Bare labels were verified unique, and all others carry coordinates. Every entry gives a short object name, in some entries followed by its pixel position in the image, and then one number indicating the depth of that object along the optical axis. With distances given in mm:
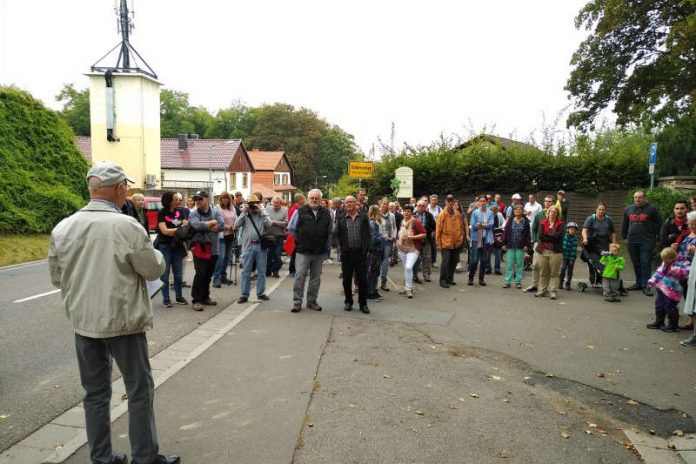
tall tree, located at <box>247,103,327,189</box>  80062
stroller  11711
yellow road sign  19891
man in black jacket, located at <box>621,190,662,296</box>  11805
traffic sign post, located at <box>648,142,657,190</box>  14367
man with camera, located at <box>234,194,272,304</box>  9969
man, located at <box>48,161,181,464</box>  3520
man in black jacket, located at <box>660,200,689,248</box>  10367
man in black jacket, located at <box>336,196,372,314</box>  9375
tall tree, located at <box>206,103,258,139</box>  92875
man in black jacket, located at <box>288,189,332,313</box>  9289
